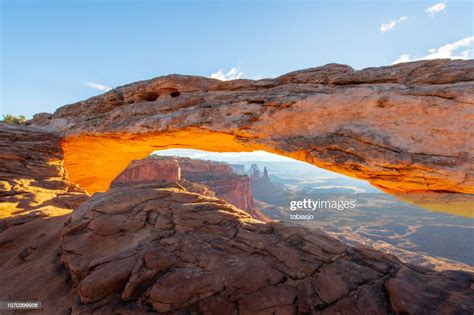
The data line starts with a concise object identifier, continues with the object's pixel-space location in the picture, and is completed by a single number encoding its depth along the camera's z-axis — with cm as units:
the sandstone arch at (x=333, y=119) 770
